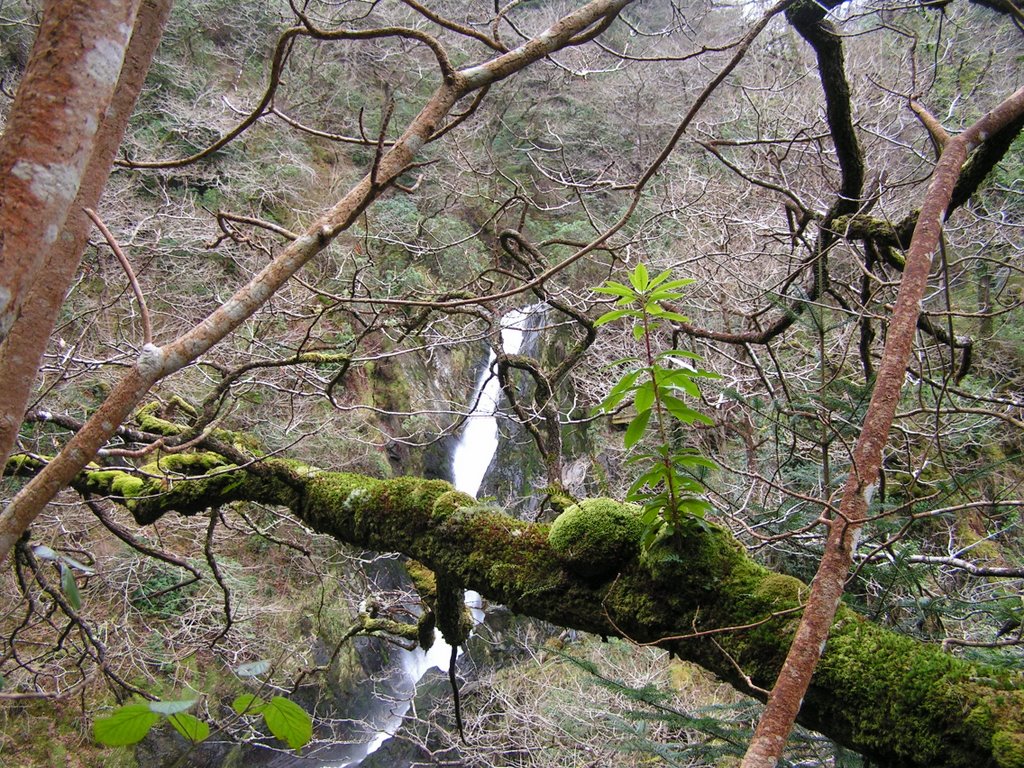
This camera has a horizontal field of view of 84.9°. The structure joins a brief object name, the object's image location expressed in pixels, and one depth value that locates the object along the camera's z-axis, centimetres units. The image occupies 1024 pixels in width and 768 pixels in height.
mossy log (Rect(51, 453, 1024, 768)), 122
